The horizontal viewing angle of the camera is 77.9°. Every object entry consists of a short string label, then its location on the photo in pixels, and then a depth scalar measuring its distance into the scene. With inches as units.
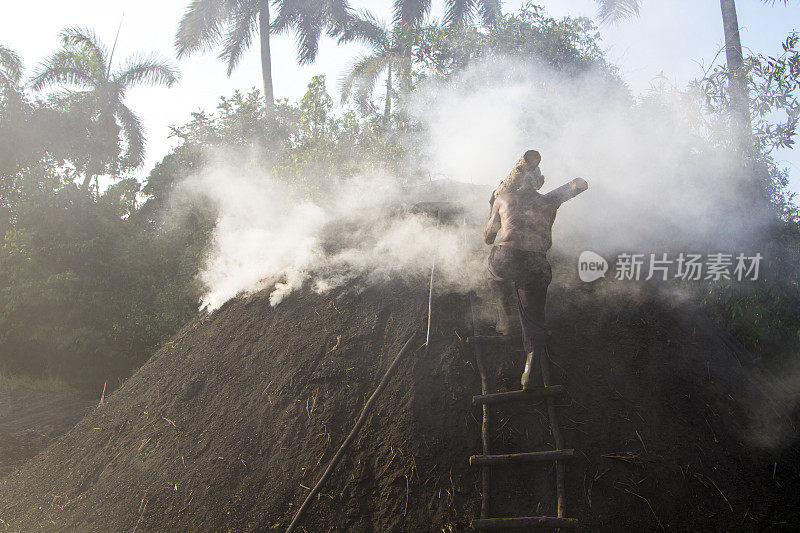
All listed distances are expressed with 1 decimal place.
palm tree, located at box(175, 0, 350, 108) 636.7
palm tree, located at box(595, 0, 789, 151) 366.3
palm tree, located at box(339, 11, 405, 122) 551.2
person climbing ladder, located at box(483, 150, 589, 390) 157.4
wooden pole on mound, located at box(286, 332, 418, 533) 136.9
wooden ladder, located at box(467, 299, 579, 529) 125.5
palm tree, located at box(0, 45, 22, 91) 577.9
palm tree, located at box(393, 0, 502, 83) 627.5
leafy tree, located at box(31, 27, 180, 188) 645.3
